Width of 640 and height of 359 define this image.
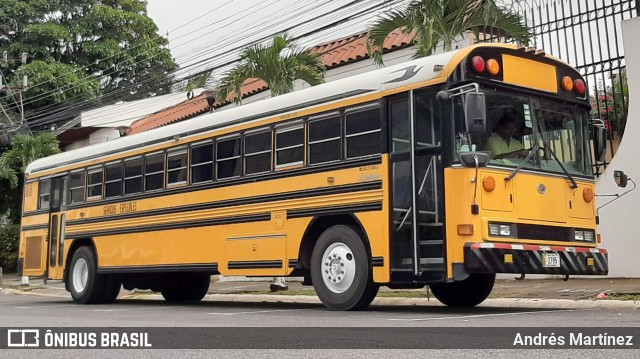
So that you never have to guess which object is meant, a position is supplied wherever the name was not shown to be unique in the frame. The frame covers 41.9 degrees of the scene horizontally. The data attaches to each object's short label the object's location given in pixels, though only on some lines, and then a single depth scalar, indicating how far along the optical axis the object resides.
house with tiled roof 20.03
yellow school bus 9.89
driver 10.16
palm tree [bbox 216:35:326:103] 18.02
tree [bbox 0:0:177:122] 42.16
